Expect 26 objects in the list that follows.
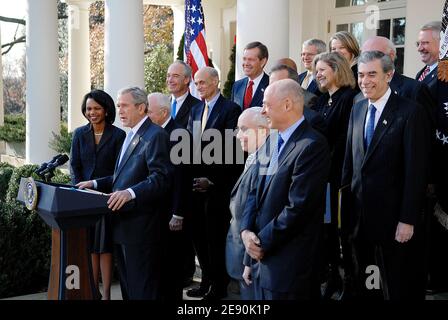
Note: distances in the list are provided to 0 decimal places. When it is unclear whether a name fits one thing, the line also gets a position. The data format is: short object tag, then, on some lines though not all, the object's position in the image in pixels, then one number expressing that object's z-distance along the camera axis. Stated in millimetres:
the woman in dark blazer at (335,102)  5453
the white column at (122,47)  8906
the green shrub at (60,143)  11703
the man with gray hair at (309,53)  6496
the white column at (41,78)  11977
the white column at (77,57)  17609
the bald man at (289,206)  3961
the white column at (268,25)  7586
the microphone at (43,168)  5246
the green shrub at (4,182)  8828
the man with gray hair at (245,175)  4379
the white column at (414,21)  10242
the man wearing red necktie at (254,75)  6648
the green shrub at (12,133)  20812
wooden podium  4508
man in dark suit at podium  5160
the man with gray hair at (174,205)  5730
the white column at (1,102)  19797
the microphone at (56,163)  5207
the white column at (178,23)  17516
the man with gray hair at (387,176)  4602
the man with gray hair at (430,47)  5902
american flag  9148
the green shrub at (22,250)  6816
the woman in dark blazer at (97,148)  5742
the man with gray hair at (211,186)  6223
